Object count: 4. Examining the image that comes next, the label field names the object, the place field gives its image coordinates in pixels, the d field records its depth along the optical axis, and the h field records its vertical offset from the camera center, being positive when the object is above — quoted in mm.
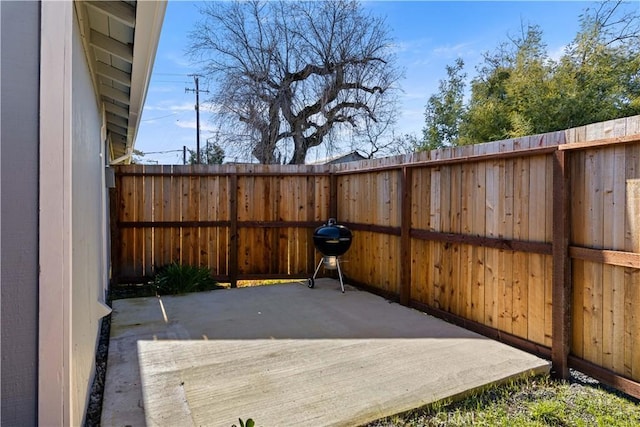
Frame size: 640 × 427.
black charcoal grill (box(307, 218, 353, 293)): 5605 -436
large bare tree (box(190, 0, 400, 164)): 11023 +4210
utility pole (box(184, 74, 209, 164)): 16219 +4911
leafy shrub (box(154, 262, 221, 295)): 5573 -992
